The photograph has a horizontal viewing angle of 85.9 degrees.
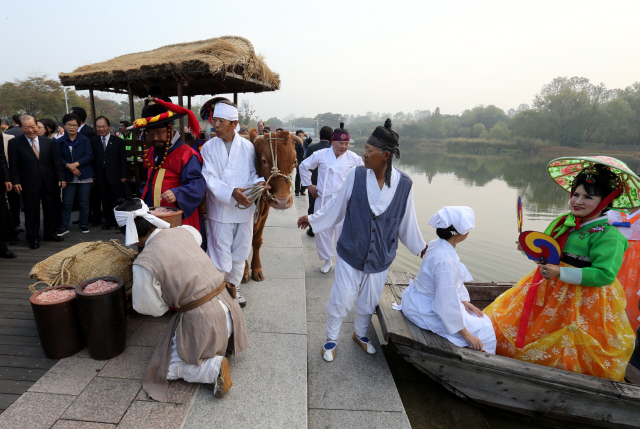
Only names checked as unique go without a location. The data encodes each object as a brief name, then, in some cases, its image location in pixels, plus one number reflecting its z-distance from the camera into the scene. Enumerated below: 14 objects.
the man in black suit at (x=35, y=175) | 5.02
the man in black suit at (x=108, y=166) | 5.84
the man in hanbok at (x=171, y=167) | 3.48
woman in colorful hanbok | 2.54
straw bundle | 3.01
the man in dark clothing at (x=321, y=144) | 7.33
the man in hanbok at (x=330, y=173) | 5.14
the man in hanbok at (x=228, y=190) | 3.68
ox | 3.75
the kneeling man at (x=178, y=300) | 2.33
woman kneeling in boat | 2.63
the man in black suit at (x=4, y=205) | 4.74
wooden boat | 2.53
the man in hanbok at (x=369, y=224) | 2.83
